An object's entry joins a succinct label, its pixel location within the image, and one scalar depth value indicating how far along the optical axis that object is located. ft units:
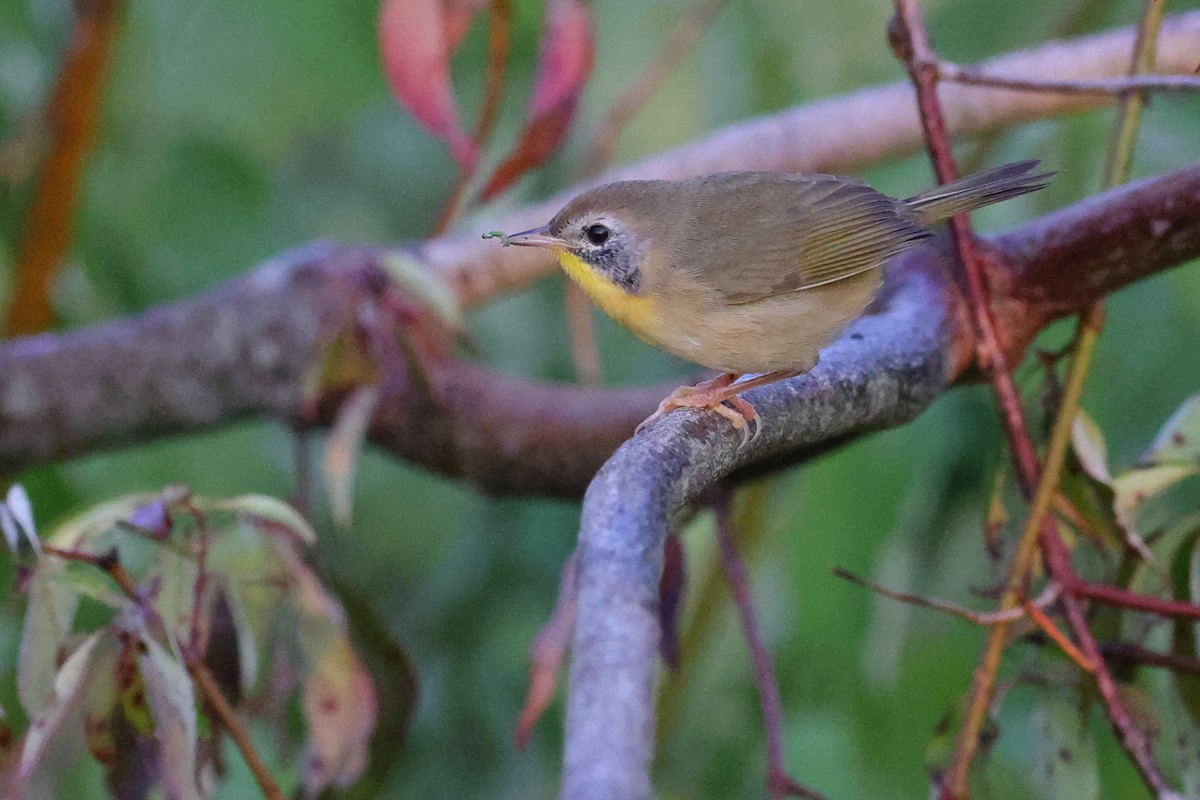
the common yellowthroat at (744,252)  13.59
